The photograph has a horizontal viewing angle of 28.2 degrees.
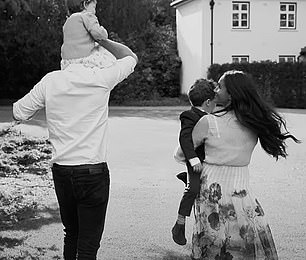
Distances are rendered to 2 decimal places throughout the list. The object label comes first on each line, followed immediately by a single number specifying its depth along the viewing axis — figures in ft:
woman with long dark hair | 12.40
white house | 118.62
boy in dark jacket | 12.82
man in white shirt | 11.80
